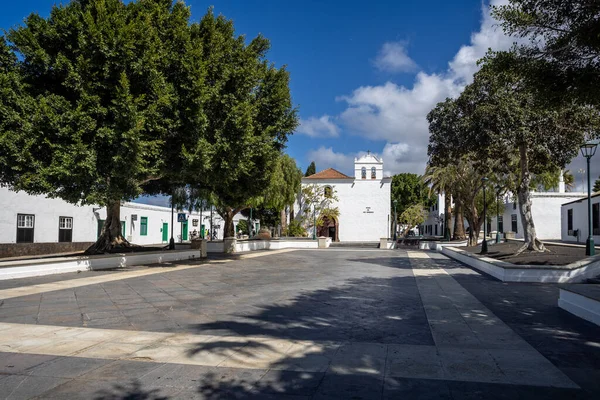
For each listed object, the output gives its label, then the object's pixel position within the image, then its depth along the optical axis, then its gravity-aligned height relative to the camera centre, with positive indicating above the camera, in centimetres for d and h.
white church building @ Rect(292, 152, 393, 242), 5041 +178
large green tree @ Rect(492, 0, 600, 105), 770 +340
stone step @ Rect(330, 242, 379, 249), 4019 -239
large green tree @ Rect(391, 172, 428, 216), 6819 +463
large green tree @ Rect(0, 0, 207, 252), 1266 +376
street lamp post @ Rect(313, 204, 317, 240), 4517 +13
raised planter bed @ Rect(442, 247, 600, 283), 1188 -143
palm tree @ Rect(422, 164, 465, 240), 3030 +280
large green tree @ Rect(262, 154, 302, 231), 3727 +314
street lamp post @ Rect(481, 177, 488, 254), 2033 -128
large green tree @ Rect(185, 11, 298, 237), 1537 +416
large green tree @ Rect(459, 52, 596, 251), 1493 +339
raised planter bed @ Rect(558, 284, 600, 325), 688 -138
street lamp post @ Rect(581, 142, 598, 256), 1441 +180
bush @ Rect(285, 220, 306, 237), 4556 -115
